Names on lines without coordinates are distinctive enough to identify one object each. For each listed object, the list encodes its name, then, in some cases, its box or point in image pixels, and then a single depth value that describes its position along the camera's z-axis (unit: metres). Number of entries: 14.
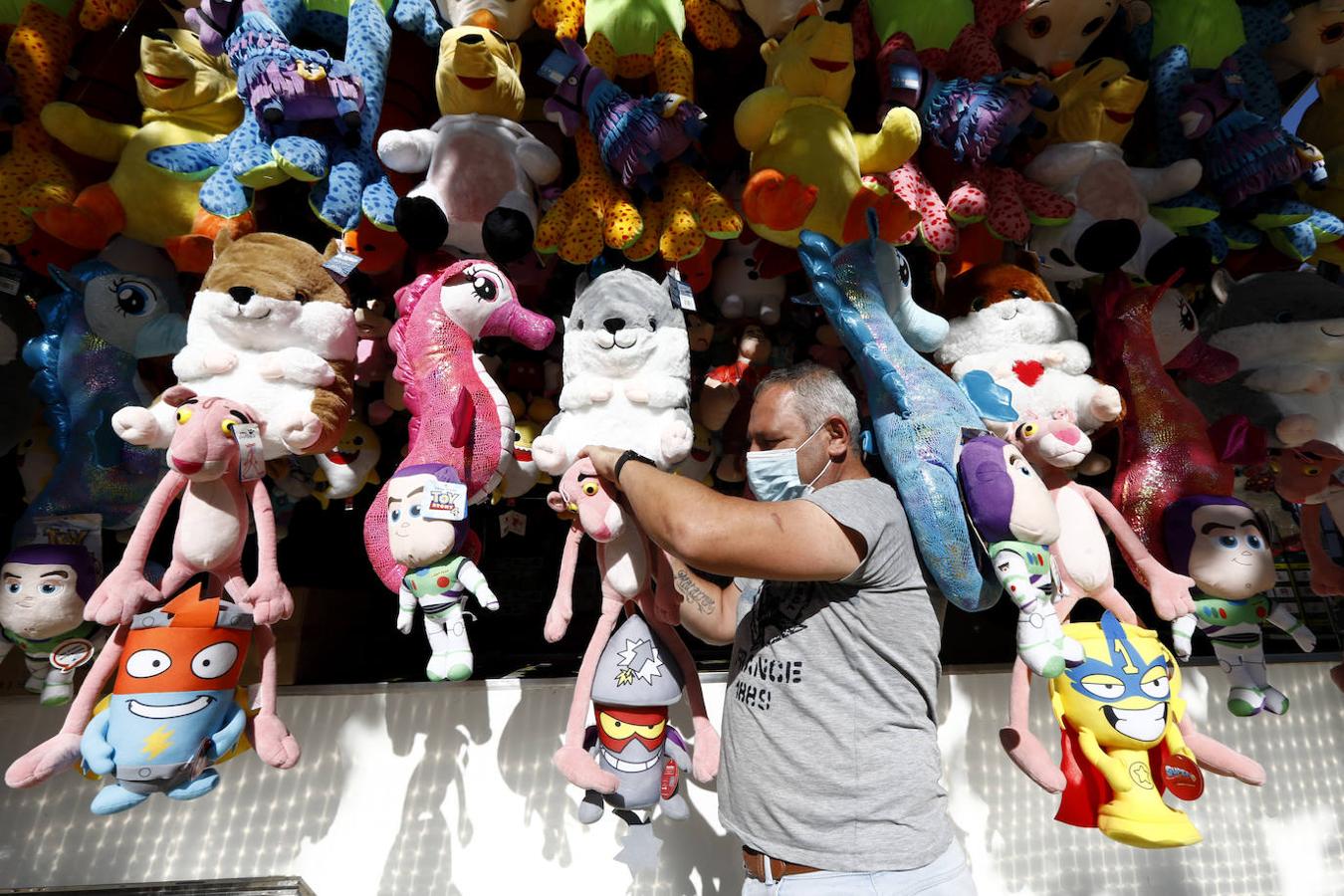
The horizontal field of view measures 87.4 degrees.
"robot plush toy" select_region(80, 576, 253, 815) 1.35
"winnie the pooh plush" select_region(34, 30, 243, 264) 1.70
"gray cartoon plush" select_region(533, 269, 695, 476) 1.49
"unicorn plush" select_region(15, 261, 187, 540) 1.72
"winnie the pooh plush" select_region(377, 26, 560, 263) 1.58
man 1.07
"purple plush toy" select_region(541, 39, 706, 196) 1.58
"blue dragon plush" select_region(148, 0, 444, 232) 1.58
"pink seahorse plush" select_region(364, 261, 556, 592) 1.45
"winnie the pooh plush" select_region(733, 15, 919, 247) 1.57
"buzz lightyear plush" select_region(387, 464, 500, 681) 1.31
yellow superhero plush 1.40
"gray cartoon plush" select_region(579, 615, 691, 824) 1.53
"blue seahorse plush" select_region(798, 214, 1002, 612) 1.27
